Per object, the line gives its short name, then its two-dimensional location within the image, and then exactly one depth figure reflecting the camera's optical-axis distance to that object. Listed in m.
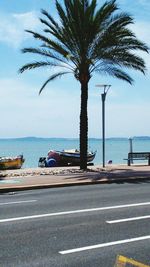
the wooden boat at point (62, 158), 44.88
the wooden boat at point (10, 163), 47.24
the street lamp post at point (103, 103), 29.95
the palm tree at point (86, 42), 25.69
